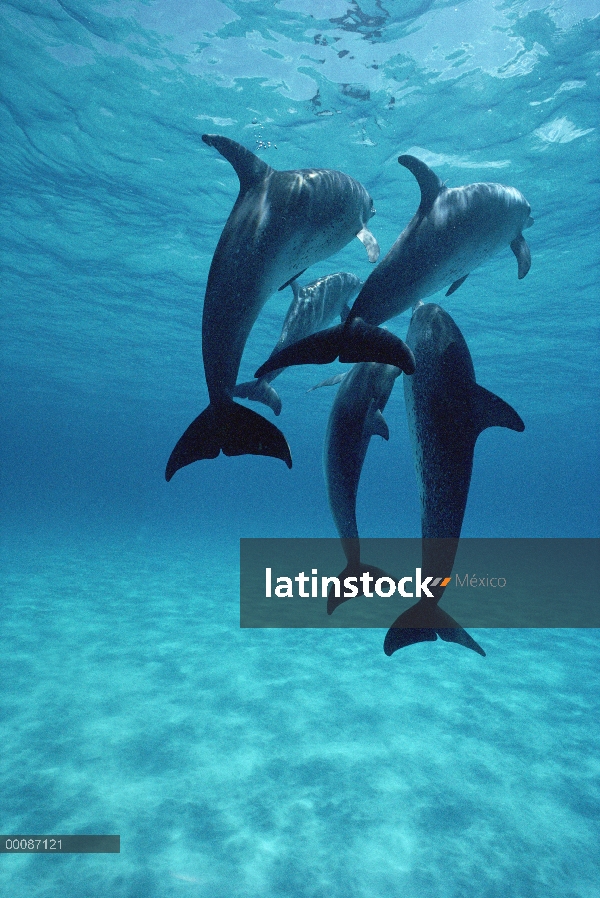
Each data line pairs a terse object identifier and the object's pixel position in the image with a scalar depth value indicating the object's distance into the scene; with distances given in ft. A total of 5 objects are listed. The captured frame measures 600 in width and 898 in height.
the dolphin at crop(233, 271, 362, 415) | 16.39
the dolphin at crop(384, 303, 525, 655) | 11.84
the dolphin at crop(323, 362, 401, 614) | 13.82
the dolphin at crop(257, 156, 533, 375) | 10.11
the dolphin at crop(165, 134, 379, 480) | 11.32
